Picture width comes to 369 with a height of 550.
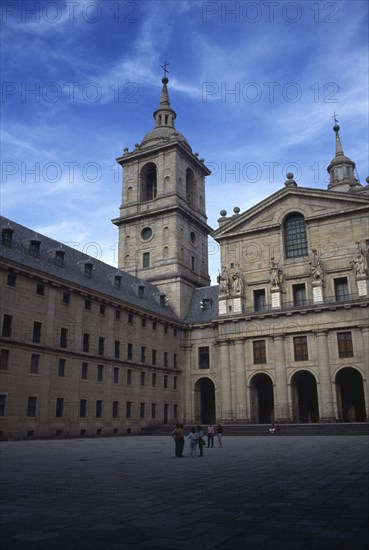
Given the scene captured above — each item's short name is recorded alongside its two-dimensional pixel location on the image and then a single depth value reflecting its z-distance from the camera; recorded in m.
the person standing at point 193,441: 23.50
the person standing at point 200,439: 23.61
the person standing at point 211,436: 30.28
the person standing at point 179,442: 23.00
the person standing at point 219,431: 29.99
